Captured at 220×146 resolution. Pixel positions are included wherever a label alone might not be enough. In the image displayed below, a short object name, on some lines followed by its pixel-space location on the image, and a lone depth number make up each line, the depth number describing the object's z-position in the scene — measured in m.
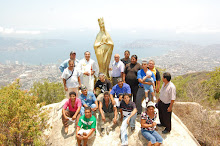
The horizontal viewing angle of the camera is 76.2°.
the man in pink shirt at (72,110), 5.57
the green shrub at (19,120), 4.84
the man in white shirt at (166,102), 4.89
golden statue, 7.58
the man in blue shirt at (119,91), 5.71
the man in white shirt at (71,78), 6.27
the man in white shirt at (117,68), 6.64
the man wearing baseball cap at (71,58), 6.74
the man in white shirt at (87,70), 6.80
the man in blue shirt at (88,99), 5.87
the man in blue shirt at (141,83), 5.69
